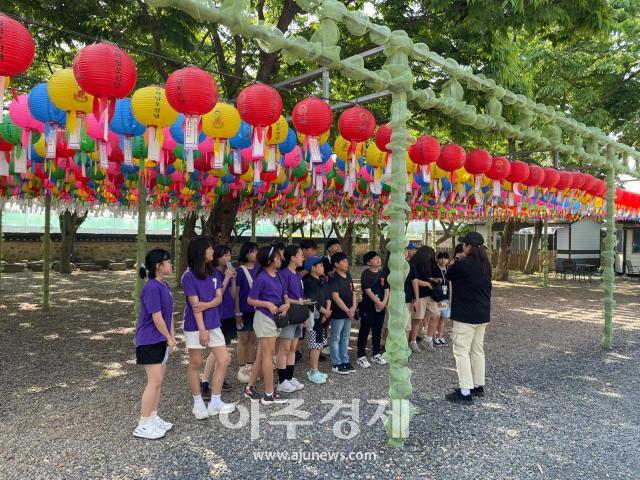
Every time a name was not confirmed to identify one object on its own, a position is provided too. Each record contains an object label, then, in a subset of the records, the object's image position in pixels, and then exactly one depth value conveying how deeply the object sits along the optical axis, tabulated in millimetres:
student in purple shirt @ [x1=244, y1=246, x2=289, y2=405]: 4598
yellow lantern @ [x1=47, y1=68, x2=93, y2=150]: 3648
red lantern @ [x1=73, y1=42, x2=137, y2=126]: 3217
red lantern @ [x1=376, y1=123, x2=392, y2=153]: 5156
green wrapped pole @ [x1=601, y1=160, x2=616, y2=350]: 7527
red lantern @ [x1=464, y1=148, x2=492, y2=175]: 5871
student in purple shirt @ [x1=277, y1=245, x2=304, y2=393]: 4957
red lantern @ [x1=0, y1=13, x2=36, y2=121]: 2877
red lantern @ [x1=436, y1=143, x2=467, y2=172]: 5664
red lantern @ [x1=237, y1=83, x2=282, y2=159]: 3939
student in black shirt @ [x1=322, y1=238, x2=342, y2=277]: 6492
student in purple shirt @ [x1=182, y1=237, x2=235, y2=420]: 4199
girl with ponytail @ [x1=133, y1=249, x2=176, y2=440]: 3783
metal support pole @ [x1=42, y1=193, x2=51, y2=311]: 10258
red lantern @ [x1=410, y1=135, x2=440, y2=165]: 5387
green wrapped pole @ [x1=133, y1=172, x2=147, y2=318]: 6750
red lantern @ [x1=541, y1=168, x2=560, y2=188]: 6914
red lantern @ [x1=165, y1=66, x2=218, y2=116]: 3553
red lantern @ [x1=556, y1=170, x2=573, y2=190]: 7121
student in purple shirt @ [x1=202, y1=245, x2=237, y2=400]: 4945
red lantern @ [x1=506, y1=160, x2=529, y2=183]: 6535
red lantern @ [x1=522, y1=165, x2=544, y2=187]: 6746
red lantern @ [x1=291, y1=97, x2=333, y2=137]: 4309
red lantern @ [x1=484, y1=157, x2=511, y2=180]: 6273
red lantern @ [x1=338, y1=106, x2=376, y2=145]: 4684
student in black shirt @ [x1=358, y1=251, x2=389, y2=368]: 6211
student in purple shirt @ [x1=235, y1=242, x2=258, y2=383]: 5316
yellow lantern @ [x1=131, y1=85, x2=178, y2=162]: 3996
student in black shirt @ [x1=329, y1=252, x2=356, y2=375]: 5750
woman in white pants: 4930
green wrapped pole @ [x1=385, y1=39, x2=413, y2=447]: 3928
